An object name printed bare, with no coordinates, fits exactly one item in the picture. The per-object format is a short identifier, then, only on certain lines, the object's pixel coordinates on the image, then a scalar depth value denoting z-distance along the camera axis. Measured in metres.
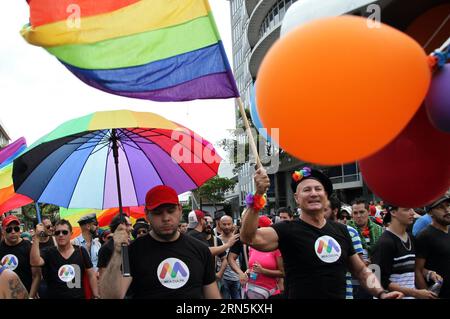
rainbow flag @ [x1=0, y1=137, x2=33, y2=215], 4.46
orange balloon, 1.35
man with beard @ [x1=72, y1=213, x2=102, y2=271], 7.25
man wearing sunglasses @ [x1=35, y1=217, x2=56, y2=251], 6.41
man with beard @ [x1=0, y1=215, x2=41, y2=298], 5.17
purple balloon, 1.49
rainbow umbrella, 3.98
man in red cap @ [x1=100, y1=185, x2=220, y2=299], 3.08
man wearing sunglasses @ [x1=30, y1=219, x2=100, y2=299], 4.96
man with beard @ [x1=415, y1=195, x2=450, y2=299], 4.24
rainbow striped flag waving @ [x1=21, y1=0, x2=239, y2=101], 2.70
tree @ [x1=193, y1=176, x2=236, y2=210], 51.44
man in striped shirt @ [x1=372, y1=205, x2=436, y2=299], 4.10
